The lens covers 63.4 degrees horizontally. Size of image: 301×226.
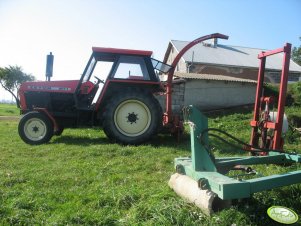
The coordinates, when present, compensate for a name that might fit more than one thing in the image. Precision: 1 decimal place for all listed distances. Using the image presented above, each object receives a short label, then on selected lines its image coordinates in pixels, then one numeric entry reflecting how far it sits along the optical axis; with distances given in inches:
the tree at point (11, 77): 1400.6
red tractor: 215.9
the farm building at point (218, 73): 465.4
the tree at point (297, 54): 1762.2
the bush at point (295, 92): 420.4
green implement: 85.8
